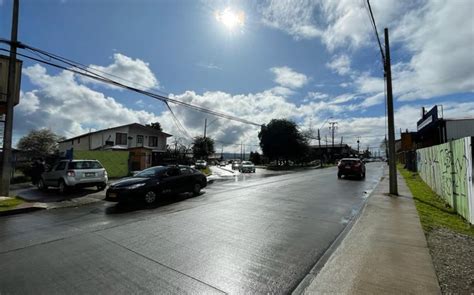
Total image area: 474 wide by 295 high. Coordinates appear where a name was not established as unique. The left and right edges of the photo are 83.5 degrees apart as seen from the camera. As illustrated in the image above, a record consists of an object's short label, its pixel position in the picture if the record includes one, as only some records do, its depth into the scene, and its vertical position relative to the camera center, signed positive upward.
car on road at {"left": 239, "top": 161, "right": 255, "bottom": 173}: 35.31 -0.88
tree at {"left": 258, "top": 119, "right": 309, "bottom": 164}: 47.97 +3.81
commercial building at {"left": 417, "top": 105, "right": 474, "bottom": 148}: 20.08 +2.97
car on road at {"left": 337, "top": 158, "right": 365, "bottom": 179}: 21.70 -0.52
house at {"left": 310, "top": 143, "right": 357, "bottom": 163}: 81.23 +3.60
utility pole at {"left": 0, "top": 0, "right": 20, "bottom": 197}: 10.27 +1.30
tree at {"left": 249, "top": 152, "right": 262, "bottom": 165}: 75.31 +0.76
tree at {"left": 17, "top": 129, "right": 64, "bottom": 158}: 44.22 +2.95
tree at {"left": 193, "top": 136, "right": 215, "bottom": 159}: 63.28 +3.23
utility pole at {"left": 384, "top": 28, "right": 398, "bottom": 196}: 12.09 +1.69
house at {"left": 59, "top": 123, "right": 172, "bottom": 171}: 37.74 +3.08
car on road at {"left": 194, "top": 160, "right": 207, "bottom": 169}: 38.39 -0.75
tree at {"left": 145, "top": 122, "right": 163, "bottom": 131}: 68.19 +8.92
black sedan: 9.41 -0.97
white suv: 12.40 -0.78
